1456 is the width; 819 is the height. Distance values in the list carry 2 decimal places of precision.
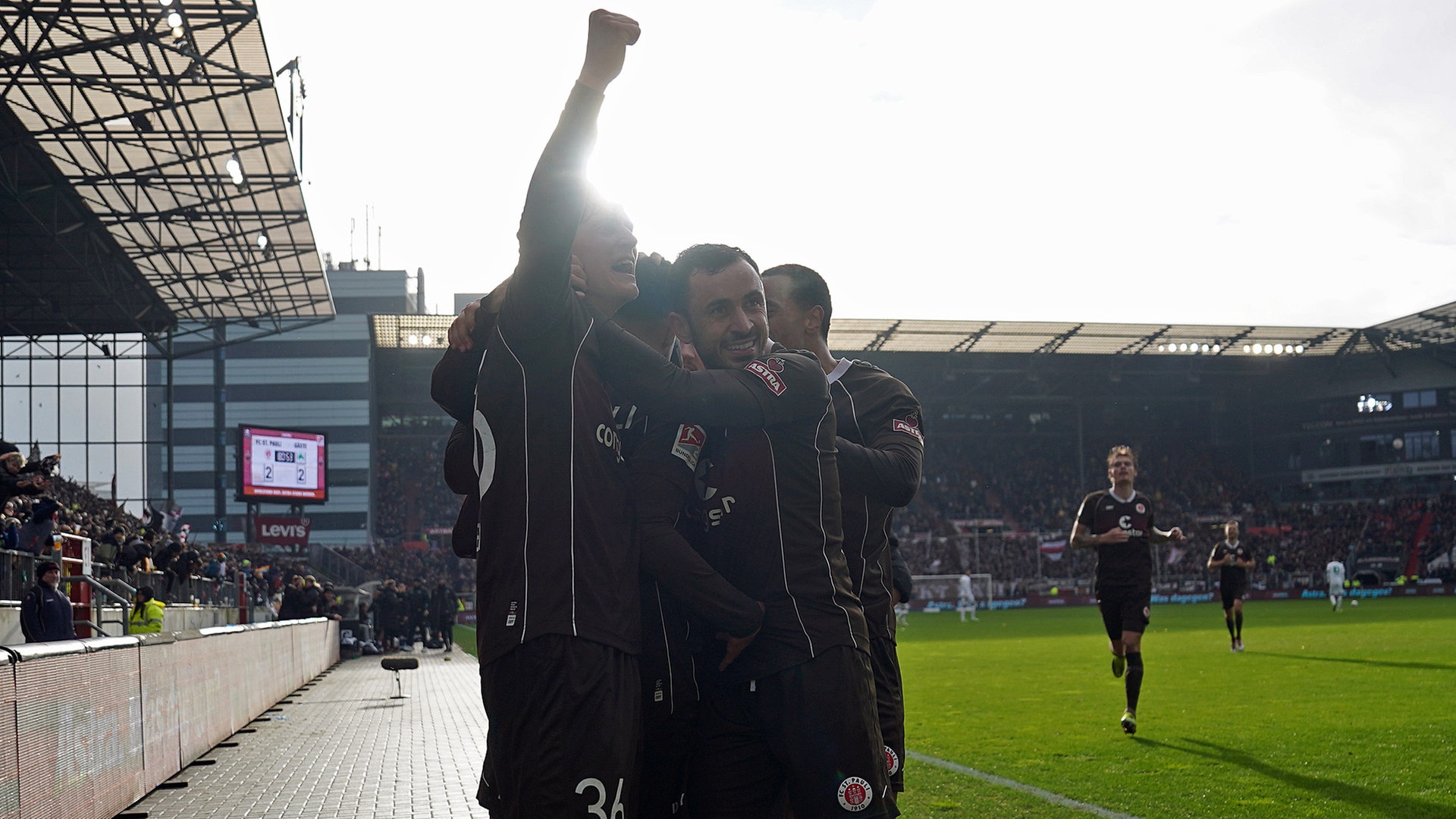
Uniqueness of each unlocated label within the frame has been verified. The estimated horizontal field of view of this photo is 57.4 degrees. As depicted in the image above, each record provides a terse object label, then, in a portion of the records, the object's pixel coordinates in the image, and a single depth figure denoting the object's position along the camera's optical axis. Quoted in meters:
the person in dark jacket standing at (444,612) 30.70
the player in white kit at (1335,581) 34.94
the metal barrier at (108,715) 6.21
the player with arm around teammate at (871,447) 3.82
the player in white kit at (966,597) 39.38
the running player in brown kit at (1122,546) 10.72
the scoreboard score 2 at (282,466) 37.47
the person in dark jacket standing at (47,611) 12.33
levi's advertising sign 43.00
